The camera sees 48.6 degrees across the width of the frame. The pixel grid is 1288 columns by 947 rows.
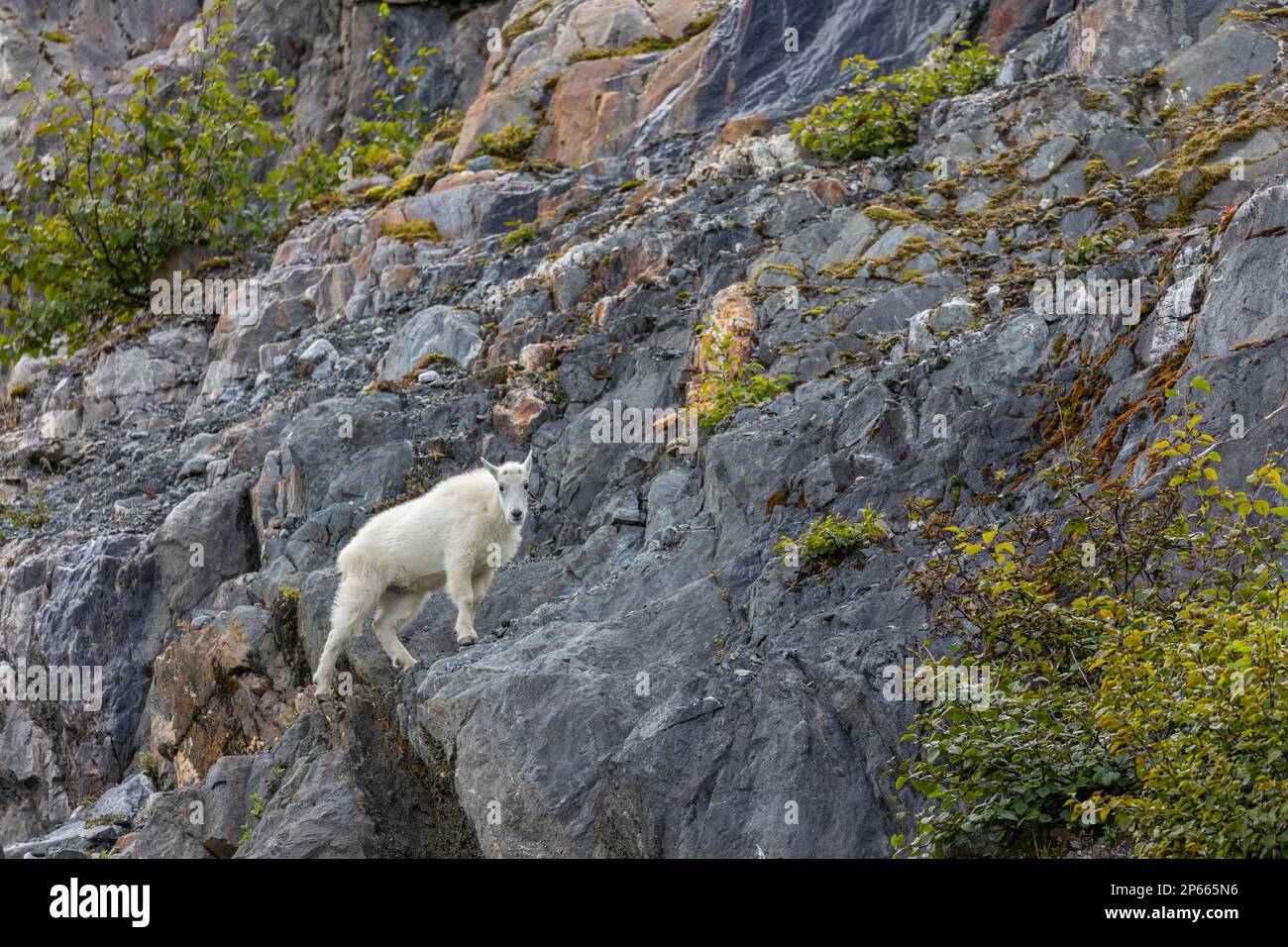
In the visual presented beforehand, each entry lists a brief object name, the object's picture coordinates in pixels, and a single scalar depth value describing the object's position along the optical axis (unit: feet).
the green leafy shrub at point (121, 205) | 109.50
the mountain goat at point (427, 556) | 45.98
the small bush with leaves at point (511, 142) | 100.22
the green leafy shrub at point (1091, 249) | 52.75
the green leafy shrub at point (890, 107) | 73.82
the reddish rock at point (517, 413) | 59.52
